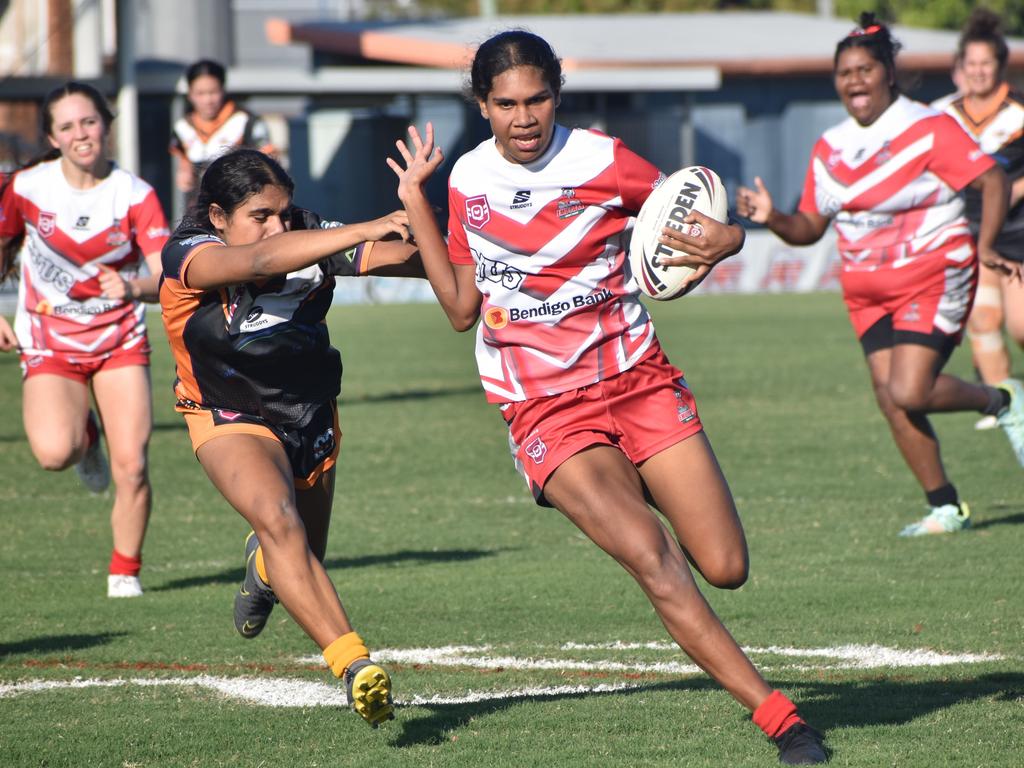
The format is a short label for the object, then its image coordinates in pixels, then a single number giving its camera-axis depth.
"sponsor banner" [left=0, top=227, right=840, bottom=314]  59.19
